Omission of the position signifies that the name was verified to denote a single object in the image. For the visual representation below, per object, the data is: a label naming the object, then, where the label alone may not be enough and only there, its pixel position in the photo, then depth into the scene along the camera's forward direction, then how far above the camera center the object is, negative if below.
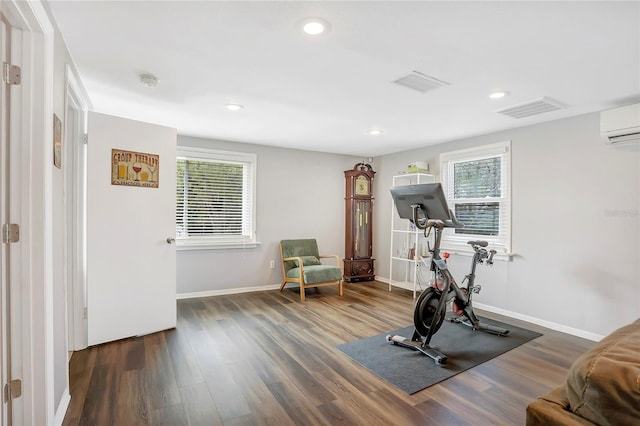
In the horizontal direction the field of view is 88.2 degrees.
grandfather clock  5.75 -0.25
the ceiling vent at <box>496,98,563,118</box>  3.02 +0.99
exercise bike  2.77 -0.56
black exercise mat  2.49 -1.25
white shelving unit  5.00 -0.59
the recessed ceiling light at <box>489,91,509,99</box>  2.84 +1.01
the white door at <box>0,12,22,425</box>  1.49 -0.09
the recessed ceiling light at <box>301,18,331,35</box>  1.82 +1.04
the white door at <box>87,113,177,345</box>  2.98 -0.25
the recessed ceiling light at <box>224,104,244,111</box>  3.26 +1.03
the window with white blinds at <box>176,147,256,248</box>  4.66 +0.18
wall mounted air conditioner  2.85 +0.77
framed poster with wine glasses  3.08 +0.40
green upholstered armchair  4.68 -0.85
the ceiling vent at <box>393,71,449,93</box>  2.53 +1.02
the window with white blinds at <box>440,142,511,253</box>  4.12 +0.24
